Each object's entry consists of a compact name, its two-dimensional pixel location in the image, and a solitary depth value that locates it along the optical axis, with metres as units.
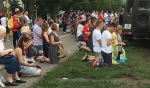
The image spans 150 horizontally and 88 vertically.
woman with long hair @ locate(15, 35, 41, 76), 7.41
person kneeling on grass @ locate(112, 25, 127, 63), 10.00
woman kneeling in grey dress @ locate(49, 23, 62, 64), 9.48
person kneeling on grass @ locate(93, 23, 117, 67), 8.74
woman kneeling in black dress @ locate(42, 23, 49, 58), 10.05
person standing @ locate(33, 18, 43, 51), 10.47
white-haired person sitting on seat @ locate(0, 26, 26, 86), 6.70
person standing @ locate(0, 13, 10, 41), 17.41
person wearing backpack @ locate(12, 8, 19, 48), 11.13
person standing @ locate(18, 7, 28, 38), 11.21
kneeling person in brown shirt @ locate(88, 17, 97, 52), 11.59
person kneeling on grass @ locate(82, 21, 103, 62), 9.23
